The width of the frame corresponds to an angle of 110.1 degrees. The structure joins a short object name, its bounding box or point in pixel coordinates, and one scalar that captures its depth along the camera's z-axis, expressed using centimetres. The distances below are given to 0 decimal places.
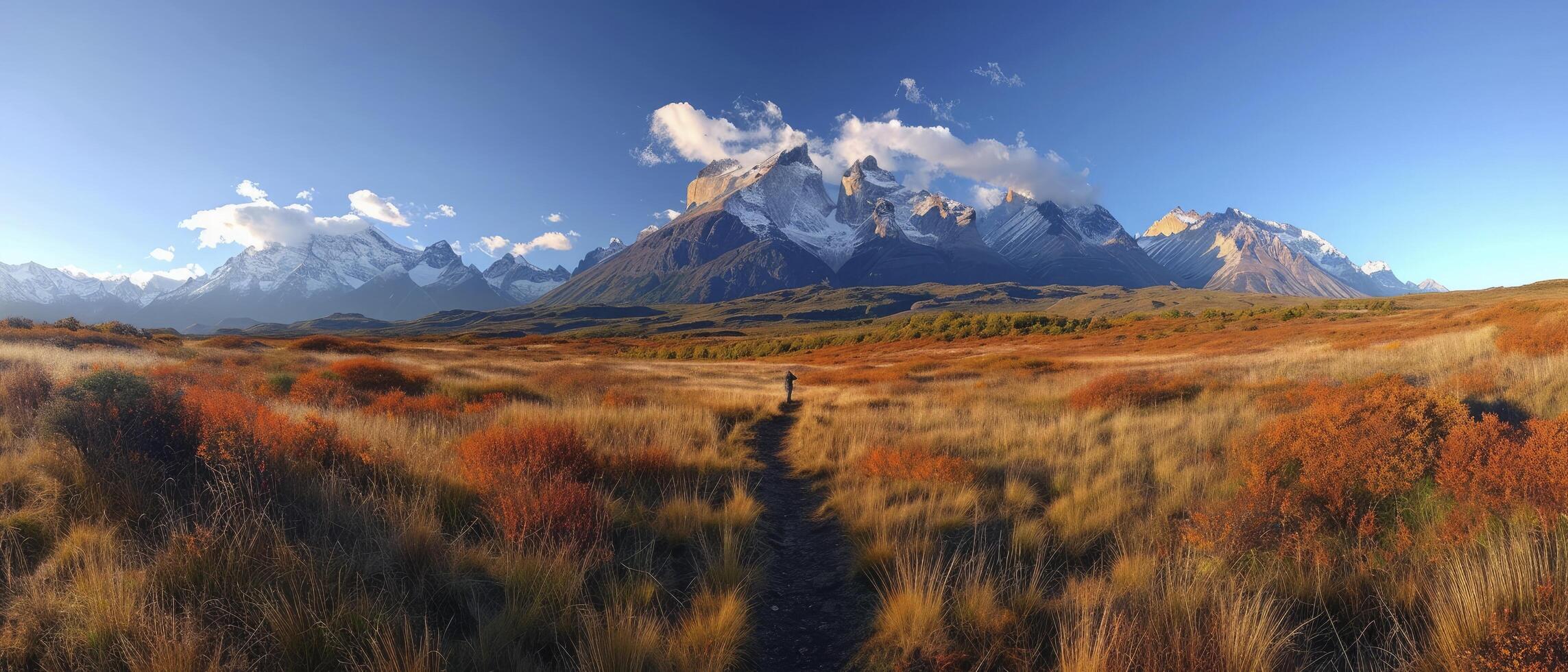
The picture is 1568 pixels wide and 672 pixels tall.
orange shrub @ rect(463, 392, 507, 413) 1126
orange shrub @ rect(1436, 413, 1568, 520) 429
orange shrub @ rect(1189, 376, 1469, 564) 452
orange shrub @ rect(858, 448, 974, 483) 729
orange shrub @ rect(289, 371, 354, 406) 1149
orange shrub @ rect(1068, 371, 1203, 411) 1282
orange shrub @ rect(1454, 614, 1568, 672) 255
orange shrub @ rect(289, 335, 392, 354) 3447
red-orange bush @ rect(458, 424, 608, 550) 487
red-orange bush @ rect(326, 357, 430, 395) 1527
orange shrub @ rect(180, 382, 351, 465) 521
